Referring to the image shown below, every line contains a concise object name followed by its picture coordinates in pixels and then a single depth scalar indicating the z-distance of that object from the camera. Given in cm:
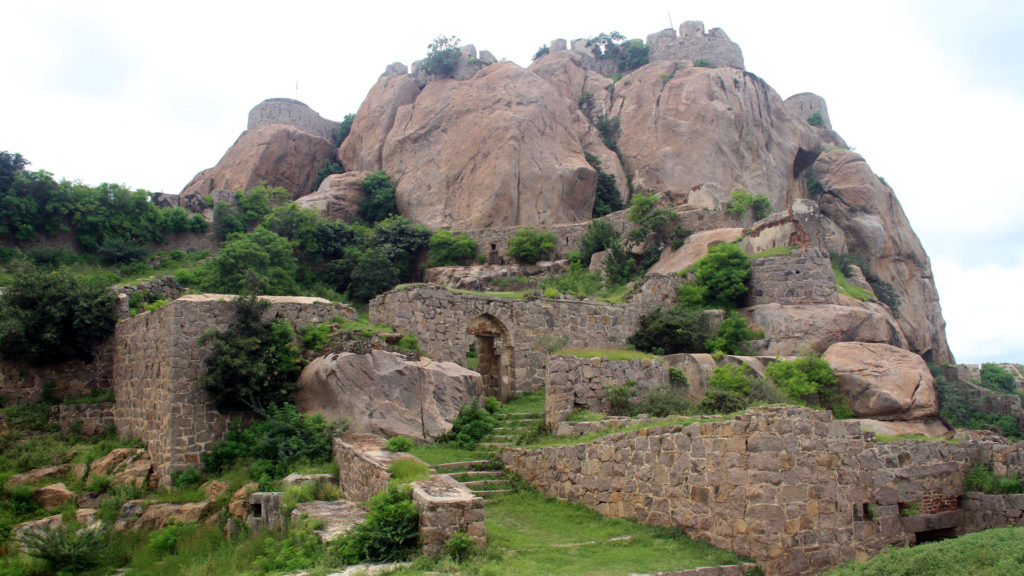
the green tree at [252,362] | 1248
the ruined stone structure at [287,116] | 4156
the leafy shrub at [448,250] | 2853
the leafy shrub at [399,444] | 1114
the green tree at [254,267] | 2214
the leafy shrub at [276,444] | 1140
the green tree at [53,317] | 1521
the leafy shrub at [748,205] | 2702
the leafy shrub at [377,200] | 3384
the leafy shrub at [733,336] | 1856
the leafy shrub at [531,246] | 2784
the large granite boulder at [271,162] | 3797
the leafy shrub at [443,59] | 3878
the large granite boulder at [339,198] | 3256
